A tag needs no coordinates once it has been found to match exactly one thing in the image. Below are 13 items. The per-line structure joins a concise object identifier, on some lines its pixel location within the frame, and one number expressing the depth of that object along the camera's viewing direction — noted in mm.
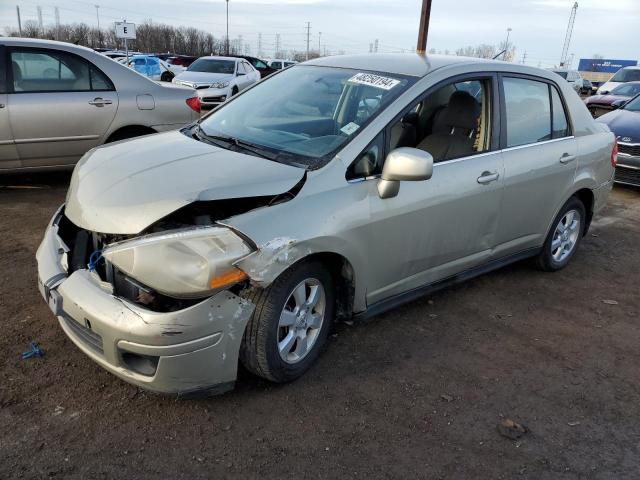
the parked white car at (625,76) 18994
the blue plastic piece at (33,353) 3051
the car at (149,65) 21406
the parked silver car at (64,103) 5699
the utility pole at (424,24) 12148
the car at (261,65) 25442
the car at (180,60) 29516
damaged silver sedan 2482
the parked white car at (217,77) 14953
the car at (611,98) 15141
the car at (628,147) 8062
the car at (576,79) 28578
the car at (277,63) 29509
